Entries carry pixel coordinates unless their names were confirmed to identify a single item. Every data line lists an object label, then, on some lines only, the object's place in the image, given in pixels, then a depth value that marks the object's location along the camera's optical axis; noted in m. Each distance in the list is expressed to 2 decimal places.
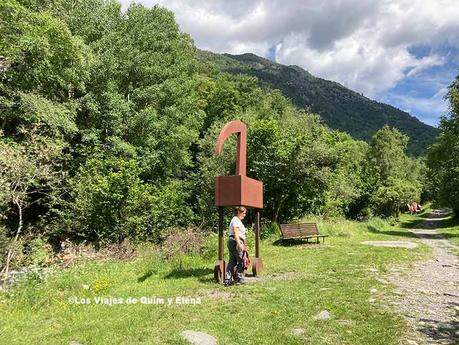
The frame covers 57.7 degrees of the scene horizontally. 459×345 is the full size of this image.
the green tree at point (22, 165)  12.59
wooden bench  16.94
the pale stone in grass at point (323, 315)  6.76
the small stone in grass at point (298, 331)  6.07
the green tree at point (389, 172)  38.16
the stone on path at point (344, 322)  6.45
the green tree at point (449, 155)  28.05
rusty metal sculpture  9.57
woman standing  9.37
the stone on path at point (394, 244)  17.58
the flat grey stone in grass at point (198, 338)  5.67
